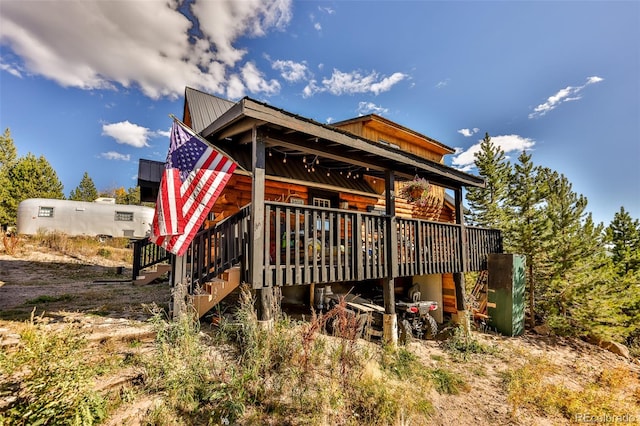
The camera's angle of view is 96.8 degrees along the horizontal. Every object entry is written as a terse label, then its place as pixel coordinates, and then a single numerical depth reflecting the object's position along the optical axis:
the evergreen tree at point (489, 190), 16.55
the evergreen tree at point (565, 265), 10.26
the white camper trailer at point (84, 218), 19.91
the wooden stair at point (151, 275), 8.80
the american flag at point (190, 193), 4.59
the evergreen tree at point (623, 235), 16.34
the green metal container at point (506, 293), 9.24
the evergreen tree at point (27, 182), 23.84
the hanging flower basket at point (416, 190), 7.84
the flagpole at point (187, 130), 4.71
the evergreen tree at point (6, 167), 22.91
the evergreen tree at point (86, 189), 44.69
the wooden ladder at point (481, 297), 9.66
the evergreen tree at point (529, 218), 10.79
